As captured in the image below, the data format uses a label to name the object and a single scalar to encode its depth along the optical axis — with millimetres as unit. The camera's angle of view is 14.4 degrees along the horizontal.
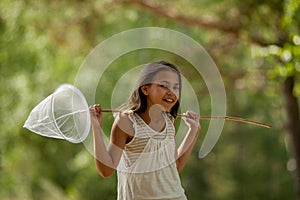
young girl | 5392
